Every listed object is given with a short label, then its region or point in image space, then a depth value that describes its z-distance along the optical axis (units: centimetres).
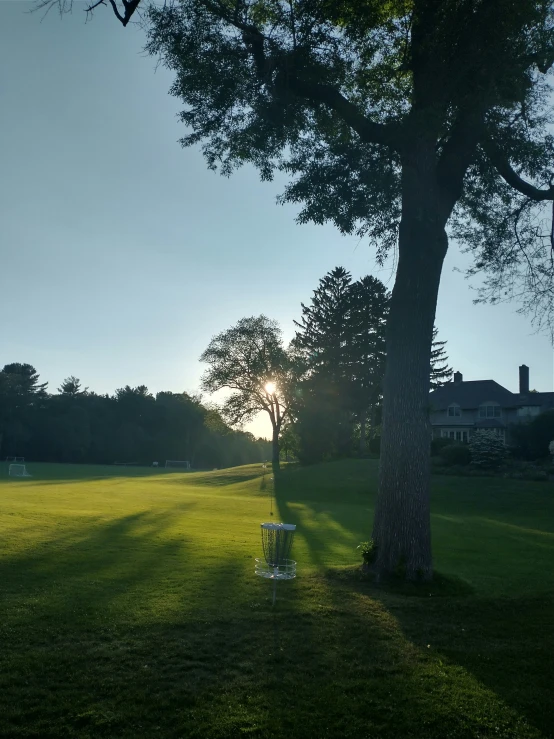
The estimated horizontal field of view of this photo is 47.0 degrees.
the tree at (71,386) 11912
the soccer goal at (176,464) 9148
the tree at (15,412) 8562
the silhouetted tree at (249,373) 6725
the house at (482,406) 6109
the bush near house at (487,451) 4081
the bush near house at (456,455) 4294
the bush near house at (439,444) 4636
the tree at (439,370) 7450
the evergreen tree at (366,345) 6512
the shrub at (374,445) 5565
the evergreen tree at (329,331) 6569
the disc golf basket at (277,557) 970
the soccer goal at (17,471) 5251
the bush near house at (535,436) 4253
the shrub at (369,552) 1158
